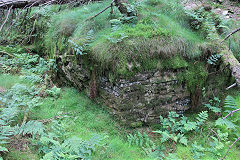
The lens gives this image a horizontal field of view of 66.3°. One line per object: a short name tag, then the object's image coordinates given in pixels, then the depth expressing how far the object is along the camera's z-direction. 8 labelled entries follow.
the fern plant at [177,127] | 3.86
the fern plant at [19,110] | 3.25
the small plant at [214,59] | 4.10
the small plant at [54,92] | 5.37
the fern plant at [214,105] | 4.34
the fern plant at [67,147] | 3.09
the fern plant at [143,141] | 3.78
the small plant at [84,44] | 4.35
